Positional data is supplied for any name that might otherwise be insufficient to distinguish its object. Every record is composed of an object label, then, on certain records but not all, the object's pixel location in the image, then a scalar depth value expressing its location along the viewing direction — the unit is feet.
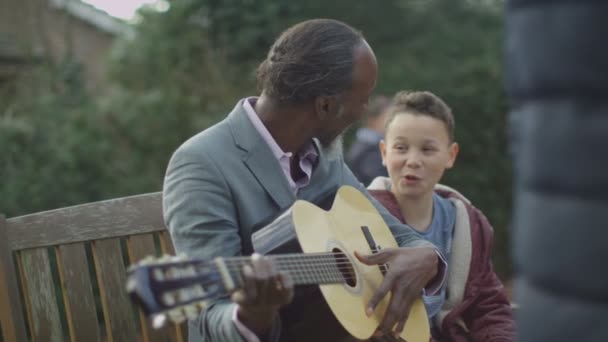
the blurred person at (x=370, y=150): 18.37
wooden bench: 8.87
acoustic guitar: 5.38
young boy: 9.67
